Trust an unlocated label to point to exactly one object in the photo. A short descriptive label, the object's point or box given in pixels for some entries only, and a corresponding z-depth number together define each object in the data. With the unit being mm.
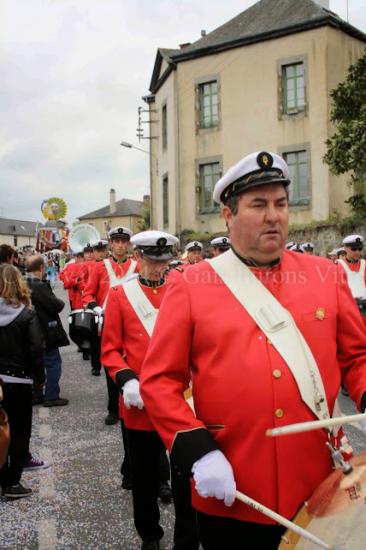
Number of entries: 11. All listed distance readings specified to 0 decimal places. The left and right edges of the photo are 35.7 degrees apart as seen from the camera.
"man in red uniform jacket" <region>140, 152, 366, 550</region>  2096
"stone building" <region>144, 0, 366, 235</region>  22406
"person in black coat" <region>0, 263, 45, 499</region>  4797
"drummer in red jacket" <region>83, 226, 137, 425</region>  6801
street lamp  29797
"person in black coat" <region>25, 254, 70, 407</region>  7395
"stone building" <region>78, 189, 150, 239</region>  86625
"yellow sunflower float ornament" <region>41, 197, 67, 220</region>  28781
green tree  14516
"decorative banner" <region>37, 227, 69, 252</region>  25922
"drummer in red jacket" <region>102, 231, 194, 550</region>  3732
